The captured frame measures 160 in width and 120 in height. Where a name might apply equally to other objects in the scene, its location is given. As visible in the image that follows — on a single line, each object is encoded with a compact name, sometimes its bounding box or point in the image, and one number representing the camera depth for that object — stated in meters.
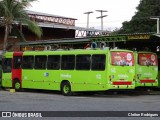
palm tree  32.06
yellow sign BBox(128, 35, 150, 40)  25.58
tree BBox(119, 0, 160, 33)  55.47
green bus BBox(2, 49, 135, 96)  23.47
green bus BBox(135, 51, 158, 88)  25.92
